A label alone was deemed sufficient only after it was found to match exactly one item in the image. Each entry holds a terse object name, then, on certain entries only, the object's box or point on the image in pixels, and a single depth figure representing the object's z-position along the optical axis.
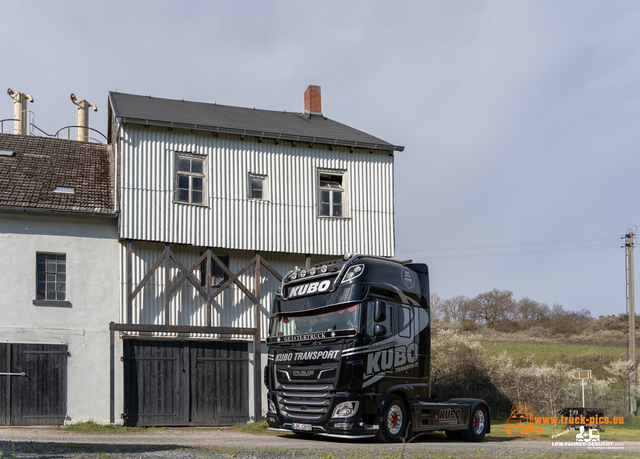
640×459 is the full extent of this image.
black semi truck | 12.78
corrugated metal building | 18.61
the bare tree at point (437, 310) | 54.81
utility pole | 27.98
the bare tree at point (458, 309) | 68.19
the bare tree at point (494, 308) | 68.62
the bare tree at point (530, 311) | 68.56
